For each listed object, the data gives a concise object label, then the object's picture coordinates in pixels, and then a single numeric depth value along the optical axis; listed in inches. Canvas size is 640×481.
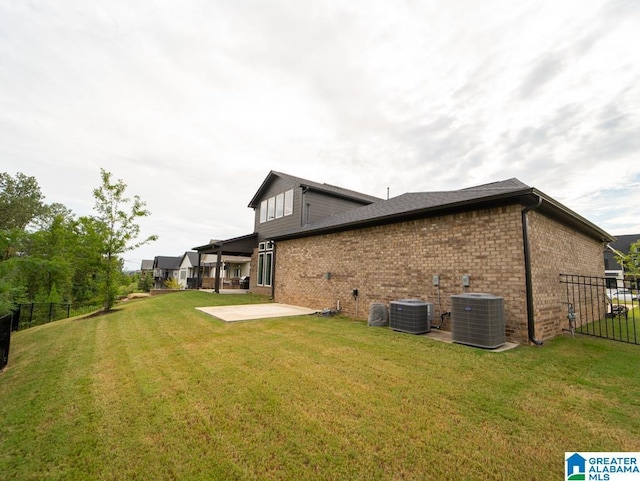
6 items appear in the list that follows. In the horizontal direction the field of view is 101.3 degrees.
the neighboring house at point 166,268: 1856.5
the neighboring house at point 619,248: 1042.7
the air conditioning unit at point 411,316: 251.3
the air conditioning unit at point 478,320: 201.2
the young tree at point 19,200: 893.2
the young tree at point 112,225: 476.4
